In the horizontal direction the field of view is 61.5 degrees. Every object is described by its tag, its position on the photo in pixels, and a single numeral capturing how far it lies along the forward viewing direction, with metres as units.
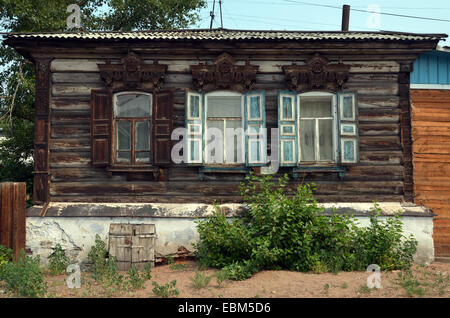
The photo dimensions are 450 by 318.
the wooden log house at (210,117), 7.27
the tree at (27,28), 10.91
